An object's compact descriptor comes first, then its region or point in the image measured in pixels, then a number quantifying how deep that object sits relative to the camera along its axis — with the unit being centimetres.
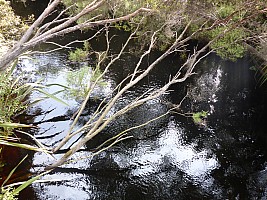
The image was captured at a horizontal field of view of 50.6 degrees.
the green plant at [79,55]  1348
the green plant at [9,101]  753
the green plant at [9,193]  465
